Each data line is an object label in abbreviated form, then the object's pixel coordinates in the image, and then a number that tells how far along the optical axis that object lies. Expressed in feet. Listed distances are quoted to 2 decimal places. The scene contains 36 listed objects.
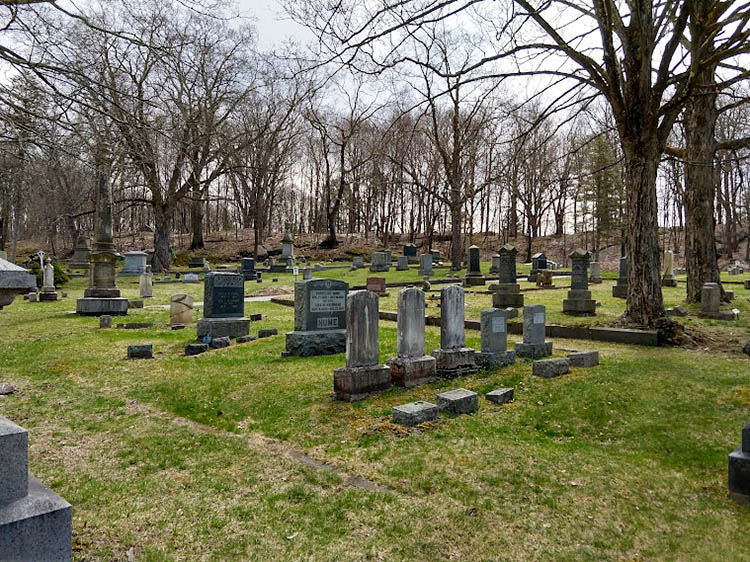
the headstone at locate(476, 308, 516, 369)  26.32
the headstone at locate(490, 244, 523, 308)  54.08
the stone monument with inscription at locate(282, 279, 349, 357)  30.68
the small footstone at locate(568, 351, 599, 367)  25.61
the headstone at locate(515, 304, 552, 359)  28.30
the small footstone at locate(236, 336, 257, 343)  35.19
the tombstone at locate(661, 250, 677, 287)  70.79
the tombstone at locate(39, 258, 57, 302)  59.77
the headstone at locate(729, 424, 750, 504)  12.53
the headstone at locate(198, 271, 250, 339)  36.52
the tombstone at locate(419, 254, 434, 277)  94.26
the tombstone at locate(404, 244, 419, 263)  131.21
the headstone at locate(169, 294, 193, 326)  42.32
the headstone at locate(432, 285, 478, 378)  24.97
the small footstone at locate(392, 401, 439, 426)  18.19
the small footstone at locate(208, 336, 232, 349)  33.47
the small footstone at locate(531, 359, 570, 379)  23.72
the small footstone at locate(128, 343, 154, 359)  29.60
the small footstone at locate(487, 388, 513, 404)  20.62
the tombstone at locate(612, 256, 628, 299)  59.47
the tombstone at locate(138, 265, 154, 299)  66.13
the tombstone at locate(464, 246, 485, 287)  80.18
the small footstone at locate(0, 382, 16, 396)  21.97
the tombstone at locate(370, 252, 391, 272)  107.34
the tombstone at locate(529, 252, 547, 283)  98.70
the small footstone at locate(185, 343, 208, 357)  31.48
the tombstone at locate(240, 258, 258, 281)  95.45
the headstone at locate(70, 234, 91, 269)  117.08
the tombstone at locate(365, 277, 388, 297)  59.31
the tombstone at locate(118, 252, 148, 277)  102.27
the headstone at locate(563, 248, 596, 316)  45.11
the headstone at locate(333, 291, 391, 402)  21.39
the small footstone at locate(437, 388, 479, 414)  19.38
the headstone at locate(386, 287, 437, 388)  23.35
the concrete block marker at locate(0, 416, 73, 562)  6.52
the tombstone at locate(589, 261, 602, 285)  83.72
